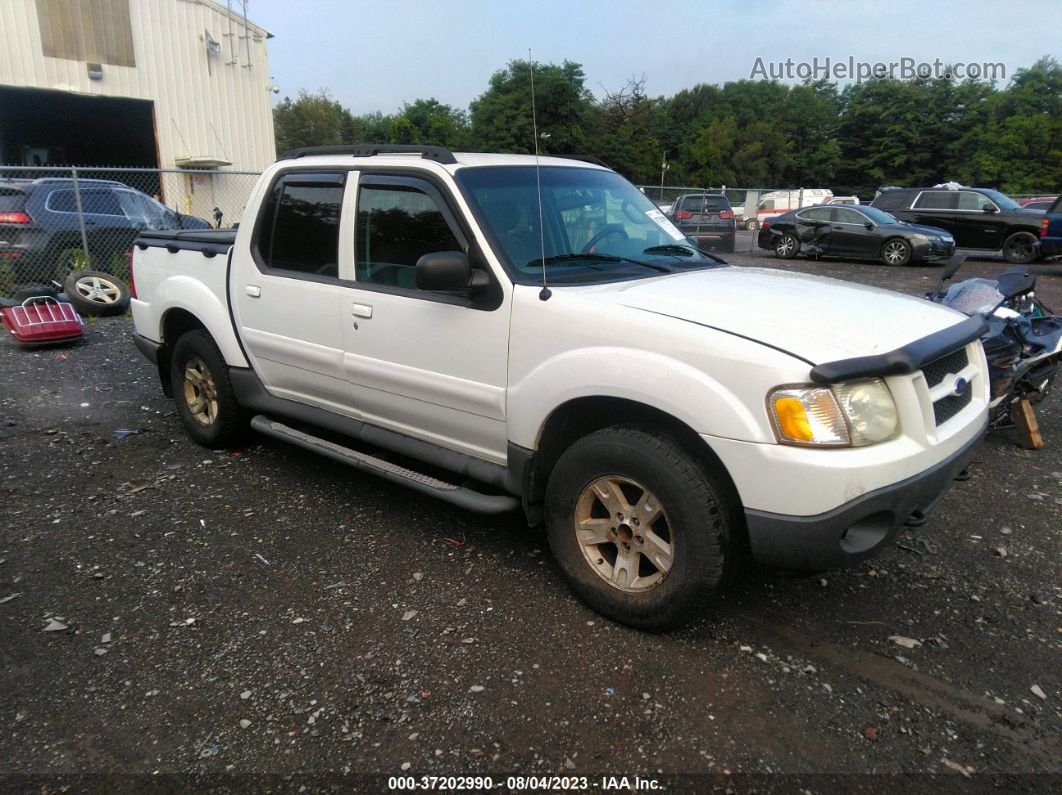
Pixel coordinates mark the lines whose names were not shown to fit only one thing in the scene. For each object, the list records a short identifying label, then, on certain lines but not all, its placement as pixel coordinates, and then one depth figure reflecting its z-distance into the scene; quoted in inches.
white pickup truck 102.0
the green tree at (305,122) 2362.2
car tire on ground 388.8
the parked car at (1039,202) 936.8
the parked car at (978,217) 657.6
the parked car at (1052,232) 619.2
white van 1278.3
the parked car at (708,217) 748.6
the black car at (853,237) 651.5
